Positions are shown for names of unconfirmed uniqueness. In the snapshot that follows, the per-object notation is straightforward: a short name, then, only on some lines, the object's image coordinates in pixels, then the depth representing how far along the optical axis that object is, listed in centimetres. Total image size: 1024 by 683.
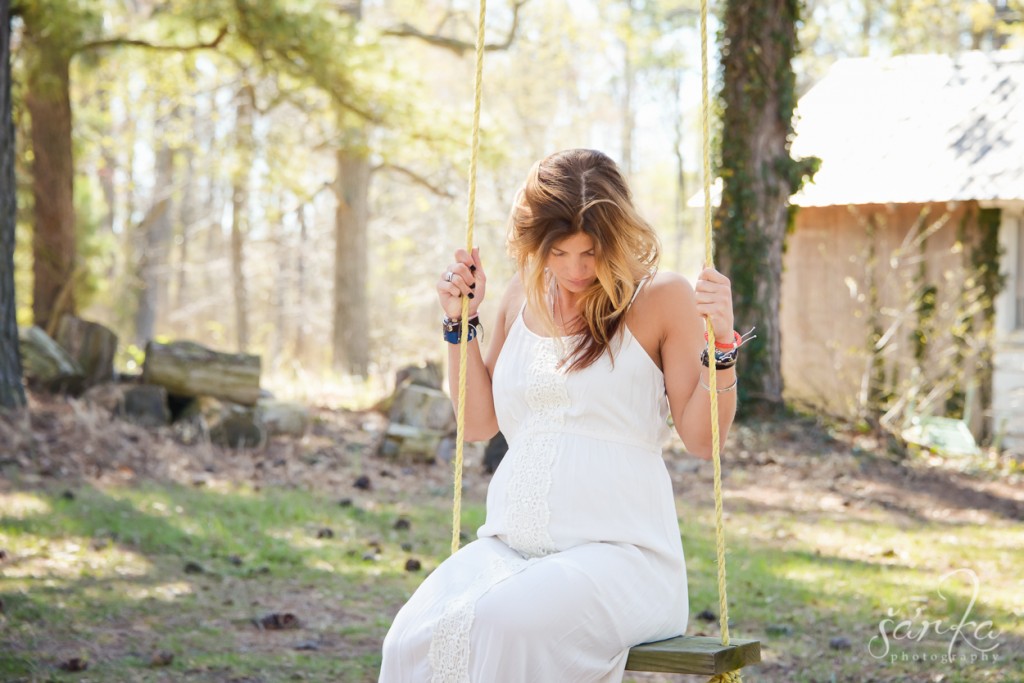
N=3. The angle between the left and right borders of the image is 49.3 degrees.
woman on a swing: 244
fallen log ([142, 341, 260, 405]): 848
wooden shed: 1061
